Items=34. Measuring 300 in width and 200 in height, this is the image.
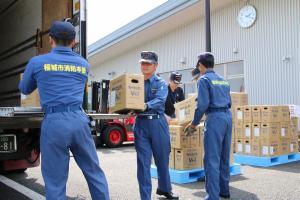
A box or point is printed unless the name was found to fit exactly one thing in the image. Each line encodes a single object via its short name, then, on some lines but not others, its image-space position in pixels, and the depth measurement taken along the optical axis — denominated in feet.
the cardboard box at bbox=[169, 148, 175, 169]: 22.20
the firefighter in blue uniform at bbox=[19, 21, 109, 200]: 11.49
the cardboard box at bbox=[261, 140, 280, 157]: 27.12
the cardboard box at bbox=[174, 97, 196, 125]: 20.54
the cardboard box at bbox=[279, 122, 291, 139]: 28.19
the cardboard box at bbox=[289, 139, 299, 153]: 28.86
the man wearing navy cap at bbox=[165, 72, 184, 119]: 22.75
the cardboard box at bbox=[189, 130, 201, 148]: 22.01
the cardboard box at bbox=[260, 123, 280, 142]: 27.30
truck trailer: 15.72
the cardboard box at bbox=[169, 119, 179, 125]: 22.20
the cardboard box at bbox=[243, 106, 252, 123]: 28.37
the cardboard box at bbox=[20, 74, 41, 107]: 17.71
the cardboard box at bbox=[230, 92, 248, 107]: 30.71
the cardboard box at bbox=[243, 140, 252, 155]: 28.17
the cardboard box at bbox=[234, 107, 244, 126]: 29.01
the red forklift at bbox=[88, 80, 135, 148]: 40.81
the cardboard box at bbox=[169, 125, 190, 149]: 21.49
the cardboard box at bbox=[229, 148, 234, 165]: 23.20
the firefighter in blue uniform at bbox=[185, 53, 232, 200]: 16.33
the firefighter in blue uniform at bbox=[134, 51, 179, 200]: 15.93
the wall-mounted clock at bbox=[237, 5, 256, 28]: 47.32
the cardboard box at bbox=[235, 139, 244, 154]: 28.76
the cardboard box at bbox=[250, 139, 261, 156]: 27.51
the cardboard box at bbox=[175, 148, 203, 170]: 21.63
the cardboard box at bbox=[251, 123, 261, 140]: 27.81
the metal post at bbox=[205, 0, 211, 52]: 40.06
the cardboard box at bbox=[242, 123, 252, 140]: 28.40
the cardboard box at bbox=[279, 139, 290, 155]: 27.98
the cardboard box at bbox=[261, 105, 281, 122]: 27.32
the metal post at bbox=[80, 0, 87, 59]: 16.52
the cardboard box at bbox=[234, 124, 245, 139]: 28.97
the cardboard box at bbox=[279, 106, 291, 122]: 28.14
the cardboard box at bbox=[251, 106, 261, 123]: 27.78
